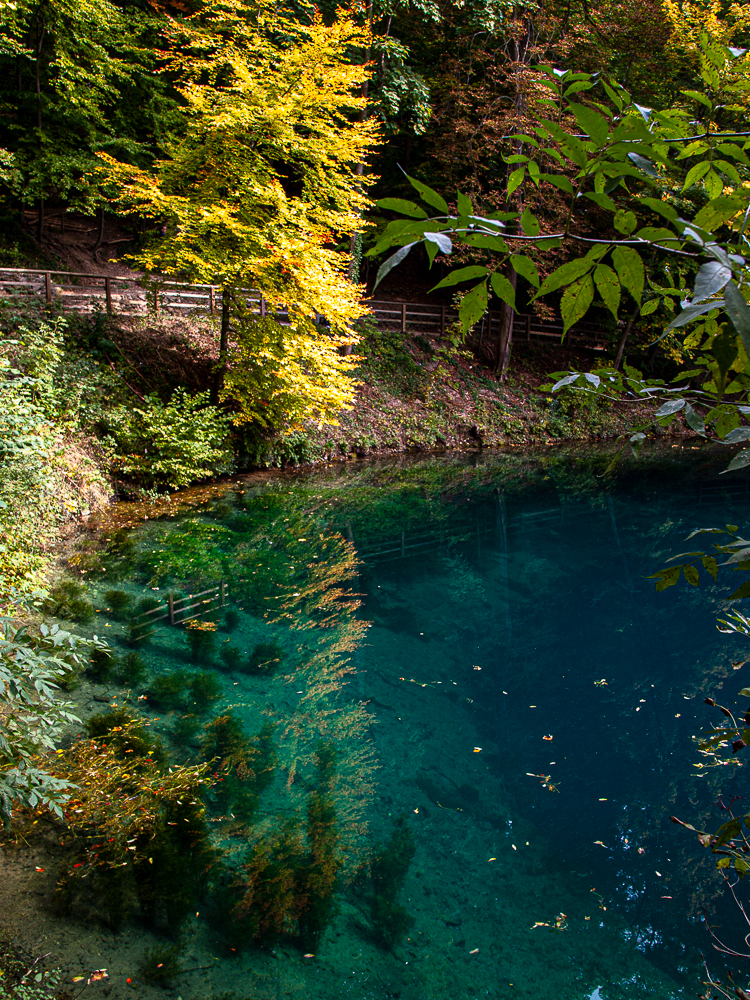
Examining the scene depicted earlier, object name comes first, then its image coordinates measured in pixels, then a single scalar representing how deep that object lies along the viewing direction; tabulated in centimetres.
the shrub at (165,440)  1062
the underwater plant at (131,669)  592
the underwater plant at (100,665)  590
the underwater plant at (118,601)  712
